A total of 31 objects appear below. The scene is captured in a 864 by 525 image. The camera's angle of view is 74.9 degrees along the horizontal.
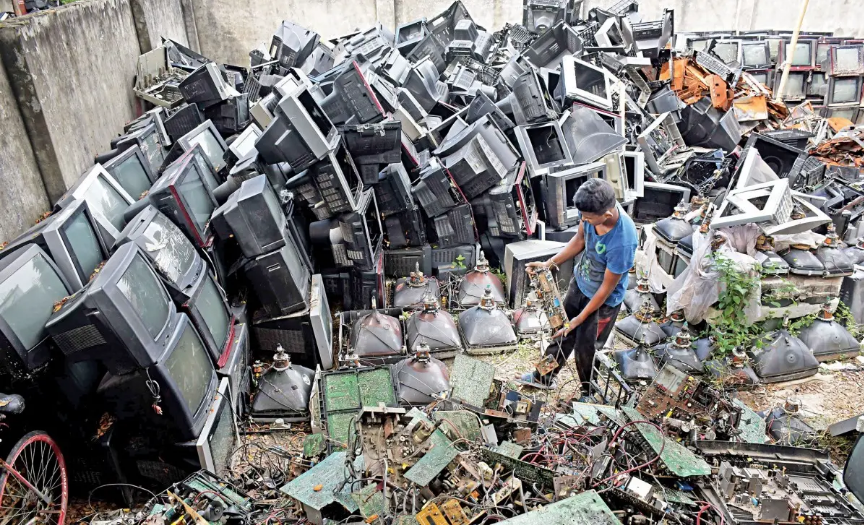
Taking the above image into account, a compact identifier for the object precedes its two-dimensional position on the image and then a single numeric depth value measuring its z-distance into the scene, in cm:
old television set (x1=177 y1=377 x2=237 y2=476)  303
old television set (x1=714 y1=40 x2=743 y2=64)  1055
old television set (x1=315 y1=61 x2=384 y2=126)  470
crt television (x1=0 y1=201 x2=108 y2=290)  321
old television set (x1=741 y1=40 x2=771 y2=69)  1066
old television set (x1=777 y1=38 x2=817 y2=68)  1047
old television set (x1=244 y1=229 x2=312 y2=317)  404
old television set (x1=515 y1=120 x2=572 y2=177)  588
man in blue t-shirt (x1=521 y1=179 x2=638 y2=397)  322
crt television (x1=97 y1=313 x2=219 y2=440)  283
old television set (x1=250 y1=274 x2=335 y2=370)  421
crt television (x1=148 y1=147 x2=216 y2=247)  387
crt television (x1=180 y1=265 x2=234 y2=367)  339
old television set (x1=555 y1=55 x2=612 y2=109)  677
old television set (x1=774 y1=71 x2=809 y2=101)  1062
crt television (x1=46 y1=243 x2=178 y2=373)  259
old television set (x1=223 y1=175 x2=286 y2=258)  394
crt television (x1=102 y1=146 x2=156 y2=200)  456
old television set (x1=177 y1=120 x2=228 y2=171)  511
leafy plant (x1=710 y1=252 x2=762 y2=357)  430
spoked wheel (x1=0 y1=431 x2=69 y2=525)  271
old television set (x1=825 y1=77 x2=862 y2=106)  1022
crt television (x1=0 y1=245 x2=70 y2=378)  262
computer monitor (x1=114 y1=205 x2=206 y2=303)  328
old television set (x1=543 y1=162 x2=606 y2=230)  549
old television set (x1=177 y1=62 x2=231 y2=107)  661
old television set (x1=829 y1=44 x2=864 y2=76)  1005
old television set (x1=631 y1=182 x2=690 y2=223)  657
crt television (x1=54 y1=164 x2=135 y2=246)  389
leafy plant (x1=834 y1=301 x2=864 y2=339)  490
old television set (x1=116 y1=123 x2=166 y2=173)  517
